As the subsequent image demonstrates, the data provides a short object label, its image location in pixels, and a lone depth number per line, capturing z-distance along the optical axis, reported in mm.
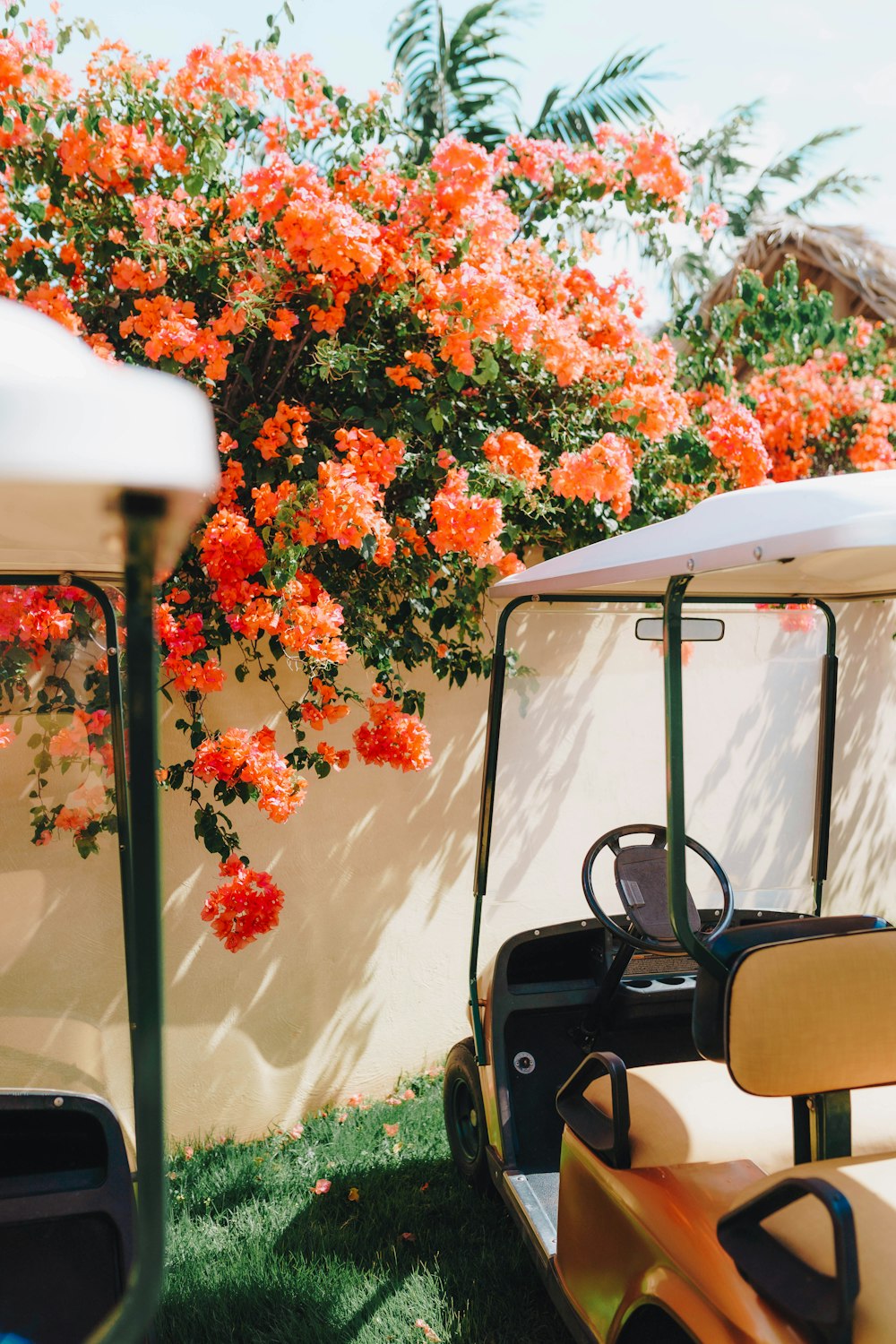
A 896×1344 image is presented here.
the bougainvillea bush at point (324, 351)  2768
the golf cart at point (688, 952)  1411
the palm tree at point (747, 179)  8234
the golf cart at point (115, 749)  807
